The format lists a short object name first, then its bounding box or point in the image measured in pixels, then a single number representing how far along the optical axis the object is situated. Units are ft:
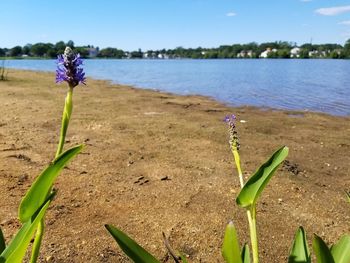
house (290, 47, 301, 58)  377.19
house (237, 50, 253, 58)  407.01
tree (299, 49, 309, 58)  366.22
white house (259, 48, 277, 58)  384.97
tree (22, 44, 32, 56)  327.06
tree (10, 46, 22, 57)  312.23
